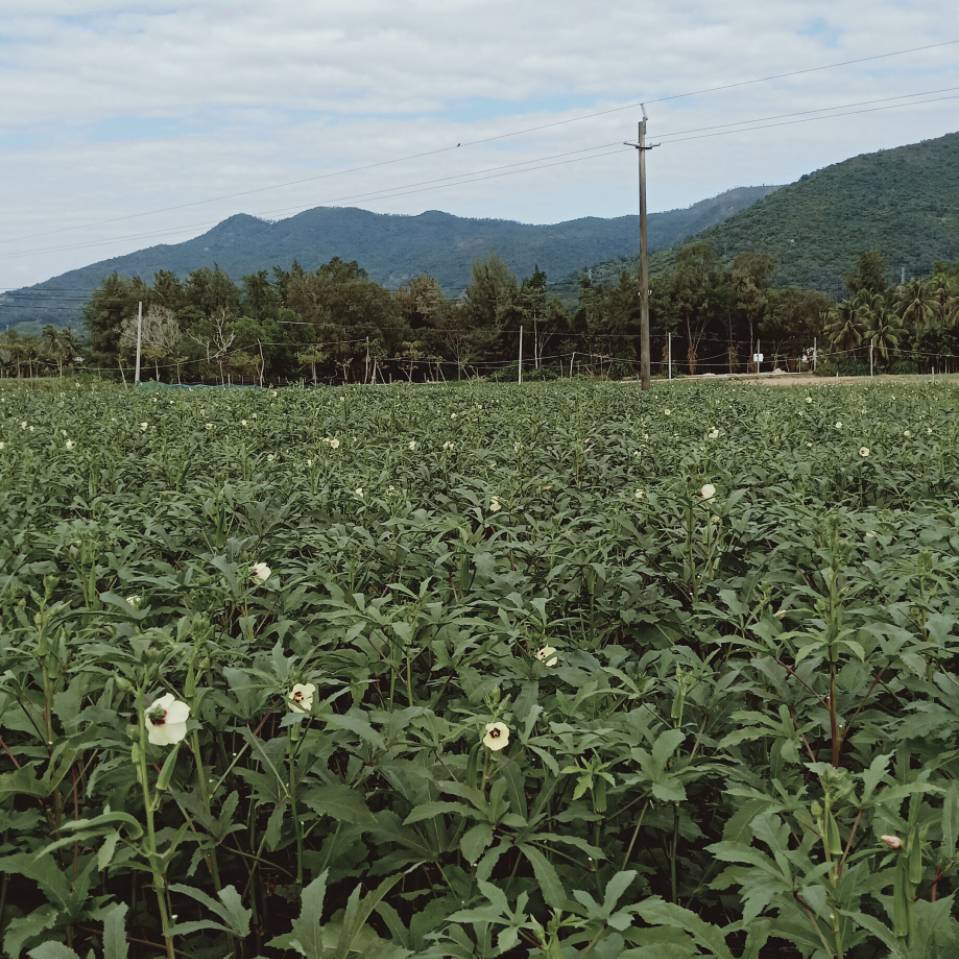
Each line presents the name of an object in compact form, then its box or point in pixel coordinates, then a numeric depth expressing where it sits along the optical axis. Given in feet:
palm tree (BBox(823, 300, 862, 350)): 224.74
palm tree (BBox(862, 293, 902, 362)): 215.92
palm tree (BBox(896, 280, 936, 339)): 219.41
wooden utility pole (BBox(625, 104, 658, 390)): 75.15
